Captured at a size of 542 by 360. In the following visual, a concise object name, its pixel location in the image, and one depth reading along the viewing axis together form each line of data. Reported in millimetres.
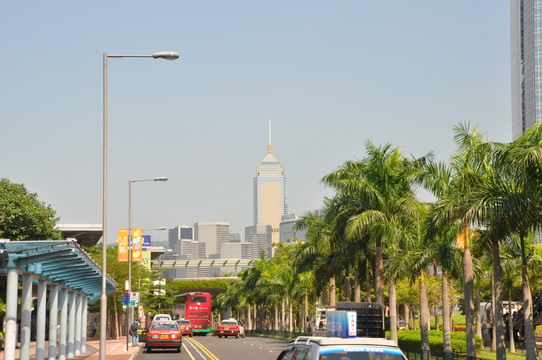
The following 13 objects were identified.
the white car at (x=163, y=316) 81662
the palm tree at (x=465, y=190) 29844
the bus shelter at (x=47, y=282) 22000
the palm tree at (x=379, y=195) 41062
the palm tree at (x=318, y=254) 52719
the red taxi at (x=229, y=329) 78688
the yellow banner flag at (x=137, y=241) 52469
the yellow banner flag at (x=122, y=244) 49462
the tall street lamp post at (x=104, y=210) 27125
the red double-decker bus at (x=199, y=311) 86312
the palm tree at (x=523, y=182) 23909
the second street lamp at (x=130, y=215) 53097
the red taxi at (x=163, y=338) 46344
